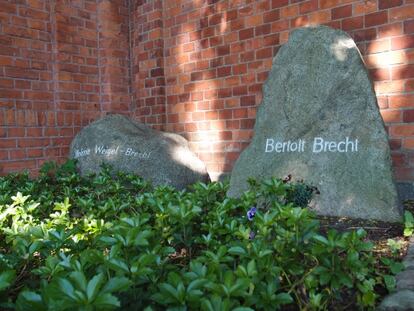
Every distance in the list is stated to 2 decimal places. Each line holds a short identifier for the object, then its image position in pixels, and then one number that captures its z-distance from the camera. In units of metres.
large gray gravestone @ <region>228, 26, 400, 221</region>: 2.84
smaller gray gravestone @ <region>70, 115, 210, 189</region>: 4.37
